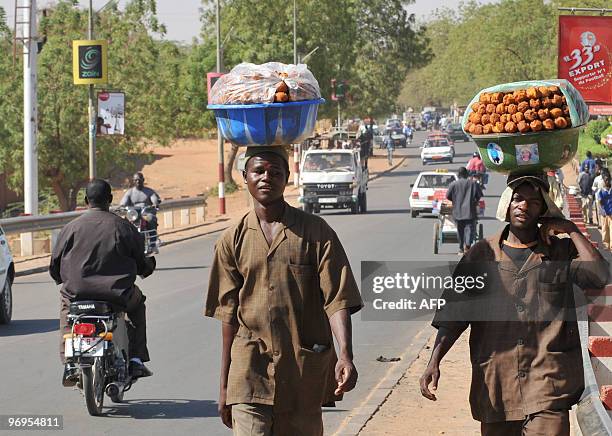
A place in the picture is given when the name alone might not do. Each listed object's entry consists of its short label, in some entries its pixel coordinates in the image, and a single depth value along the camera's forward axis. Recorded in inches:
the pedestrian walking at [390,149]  3105.3
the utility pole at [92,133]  1279.5
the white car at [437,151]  3019.2
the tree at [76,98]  1814.7
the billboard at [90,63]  1235.9
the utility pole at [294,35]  2342.5
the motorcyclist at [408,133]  4386.3
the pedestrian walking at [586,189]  1370.8
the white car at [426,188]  1398.9
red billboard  1037.2
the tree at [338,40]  2512.3
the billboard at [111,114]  1337.4
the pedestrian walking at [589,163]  1422.0
